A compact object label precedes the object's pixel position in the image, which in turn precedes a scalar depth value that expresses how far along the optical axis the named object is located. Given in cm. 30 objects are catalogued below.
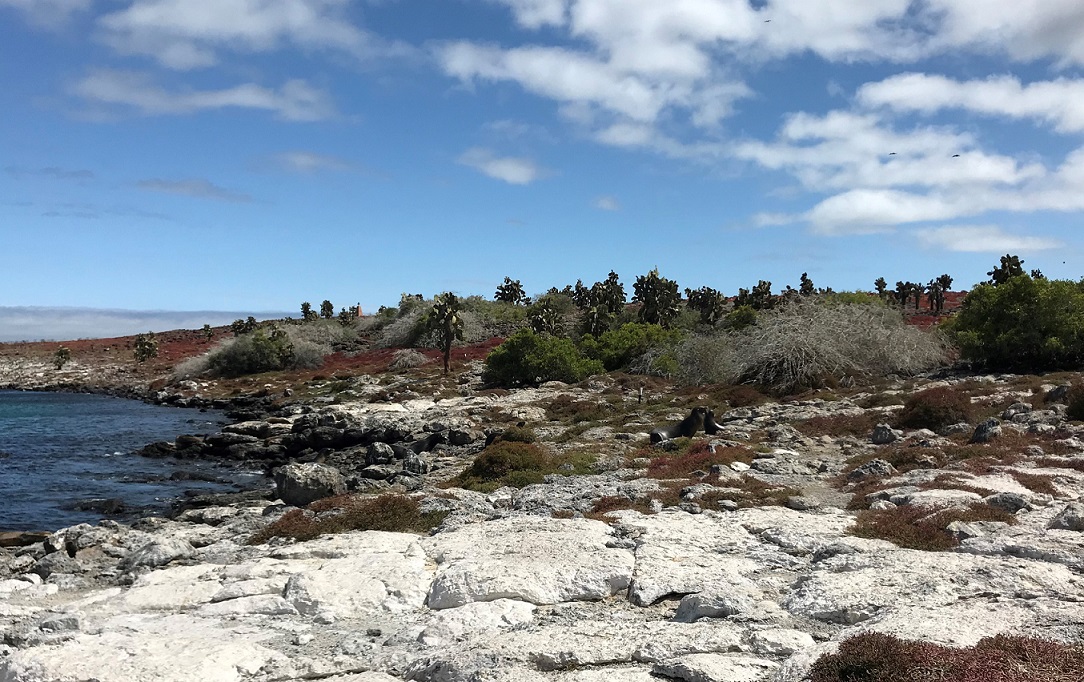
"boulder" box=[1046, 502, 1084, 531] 1243
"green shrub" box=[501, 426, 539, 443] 3000
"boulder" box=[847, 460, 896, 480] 1928
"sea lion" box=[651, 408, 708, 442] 2867
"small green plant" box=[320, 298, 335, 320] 12088
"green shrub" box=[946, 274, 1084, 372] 4056
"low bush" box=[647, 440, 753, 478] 2131
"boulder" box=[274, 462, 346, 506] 2195
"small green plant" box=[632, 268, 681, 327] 7381
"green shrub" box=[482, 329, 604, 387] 5450
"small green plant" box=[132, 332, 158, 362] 9244
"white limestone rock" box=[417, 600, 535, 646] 960
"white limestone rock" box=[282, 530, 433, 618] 1102
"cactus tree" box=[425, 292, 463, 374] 6450
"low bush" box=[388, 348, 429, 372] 7206
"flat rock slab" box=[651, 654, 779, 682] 772
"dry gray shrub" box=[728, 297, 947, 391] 4069
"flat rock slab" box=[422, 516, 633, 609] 1102
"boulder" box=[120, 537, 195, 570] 1434
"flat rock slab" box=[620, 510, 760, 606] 1114
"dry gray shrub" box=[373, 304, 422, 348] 9262
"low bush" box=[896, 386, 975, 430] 2617
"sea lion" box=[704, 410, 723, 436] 2944
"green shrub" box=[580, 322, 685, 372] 5838
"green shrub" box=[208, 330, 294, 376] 8175
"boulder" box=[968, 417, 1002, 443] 2178
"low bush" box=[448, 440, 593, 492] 2219
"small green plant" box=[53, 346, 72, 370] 9438
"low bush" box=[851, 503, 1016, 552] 1226
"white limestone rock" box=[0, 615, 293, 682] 830
